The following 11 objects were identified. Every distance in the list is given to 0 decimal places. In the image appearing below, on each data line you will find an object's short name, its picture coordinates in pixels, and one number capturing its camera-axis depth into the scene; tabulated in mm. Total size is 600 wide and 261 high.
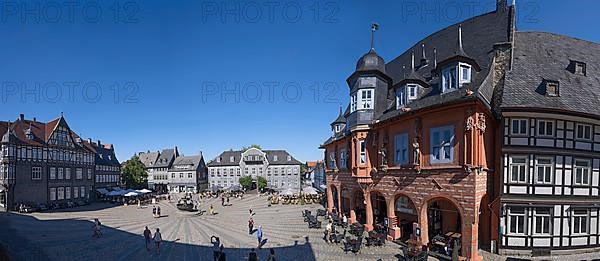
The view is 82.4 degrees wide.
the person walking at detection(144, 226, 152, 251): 19969
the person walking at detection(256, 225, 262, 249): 19859
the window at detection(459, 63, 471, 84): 16391
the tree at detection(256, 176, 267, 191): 75688
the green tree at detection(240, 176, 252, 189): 76125
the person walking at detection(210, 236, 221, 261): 15289
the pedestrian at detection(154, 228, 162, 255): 18781
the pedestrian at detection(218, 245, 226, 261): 14664
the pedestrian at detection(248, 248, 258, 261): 14555
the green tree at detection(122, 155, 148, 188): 70688
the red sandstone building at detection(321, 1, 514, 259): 15227
